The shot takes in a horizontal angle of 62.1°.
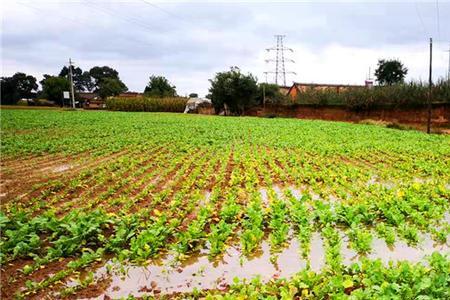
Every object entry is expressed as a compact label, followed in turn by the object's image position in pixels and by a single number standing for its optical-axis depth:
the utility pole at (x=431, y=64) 20.11
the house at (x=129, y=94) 98.81
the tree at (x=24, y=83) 85.15
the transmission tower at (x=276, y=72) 62.97
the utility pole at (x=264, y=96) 52.04
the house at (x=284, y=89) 67.09
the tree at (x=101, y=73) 124.56
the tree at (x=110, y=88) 100.12
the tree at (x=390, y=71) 67.81
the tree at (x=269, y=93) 53.00
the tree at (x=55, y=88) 78.94
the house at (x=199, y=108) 61.28
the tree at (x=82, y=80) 128.88
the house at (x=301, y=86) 58.77
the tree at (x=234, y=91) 52.72
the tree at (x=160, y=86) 95.29
